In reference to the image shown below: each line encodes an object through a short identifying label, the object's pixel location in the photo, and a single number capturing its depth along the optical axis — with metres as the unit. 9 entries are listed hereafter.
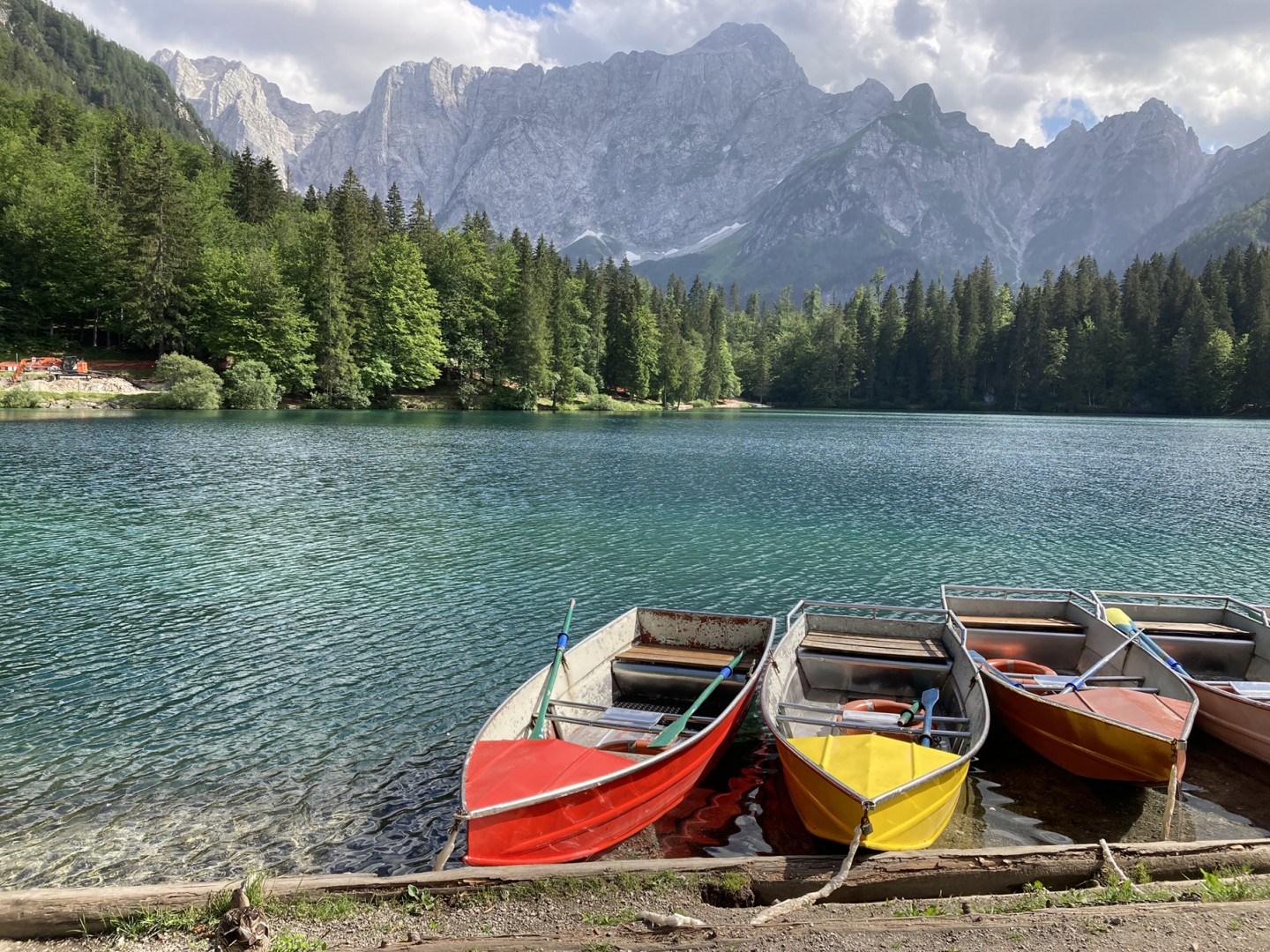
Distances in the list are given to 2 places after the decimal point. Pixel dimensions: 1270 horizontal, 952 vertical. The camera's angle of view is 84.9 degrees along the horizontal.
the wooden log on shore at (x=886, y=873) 6.46
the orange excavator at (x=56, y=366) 68.62
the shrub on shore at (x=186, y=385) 70.56
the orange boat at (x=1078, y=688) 9.56
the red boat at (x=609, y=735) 7.38
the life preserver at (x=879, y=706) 11.64
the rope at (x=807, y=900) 6.43
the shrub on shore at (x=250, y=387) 76.00
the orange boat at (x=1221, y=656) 11.11
